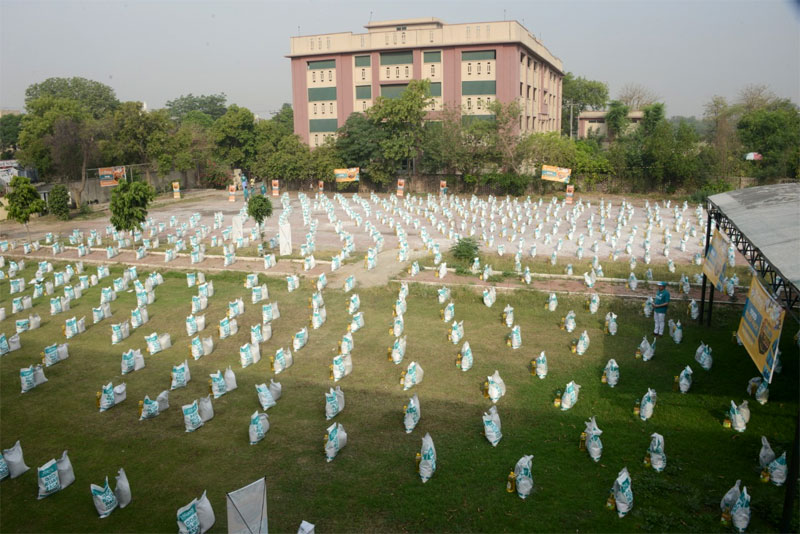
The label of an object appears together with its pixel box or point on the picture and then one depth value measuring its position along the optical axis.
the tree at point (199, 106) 90.81
